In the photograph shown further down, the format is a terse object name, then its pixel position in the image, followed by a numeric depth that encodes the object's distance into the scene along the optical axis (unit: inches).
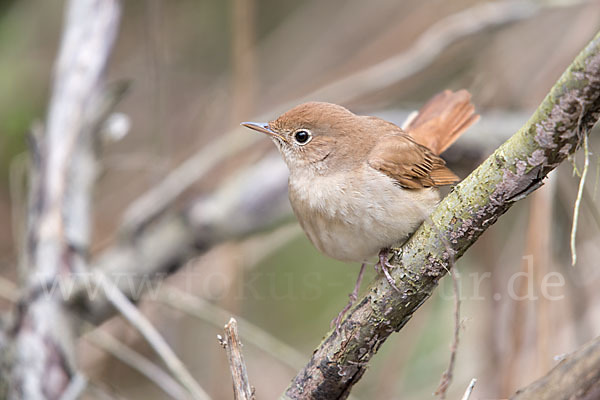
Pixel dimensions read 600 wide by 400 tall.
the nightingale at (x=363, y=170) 205.3
